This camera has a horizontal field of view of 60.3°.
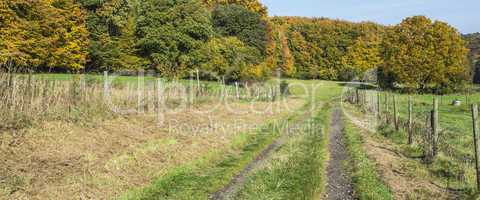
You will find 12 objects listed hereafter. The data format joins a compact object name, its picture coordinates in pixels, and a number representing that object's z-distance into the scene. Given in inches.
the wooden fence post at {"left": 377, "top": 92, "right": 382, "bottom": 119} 1008.1
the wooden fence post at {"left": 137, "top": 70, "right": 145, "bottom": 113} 716.9
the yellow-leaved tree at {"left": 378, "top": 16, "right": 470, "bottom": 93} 2506.2
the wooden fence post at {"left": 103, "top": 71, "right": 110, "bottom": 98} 644.3
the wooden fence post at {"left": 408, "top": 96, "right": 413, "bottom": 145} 630.5
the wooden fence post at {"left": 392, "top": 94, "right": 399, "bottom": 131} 761.2
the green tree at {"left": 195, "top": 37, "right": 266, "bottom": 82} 2171.5
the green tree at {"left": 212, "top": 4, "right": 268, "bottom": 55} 2920.8
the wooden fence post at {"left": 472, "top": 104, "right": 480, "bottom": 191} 384.8
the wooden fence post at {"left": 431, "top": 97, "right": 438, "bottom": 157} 519.8
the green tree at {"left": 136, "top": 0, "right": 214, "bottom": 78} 2240.4
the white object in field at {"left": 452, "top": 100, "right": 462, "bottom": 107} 1667.1
